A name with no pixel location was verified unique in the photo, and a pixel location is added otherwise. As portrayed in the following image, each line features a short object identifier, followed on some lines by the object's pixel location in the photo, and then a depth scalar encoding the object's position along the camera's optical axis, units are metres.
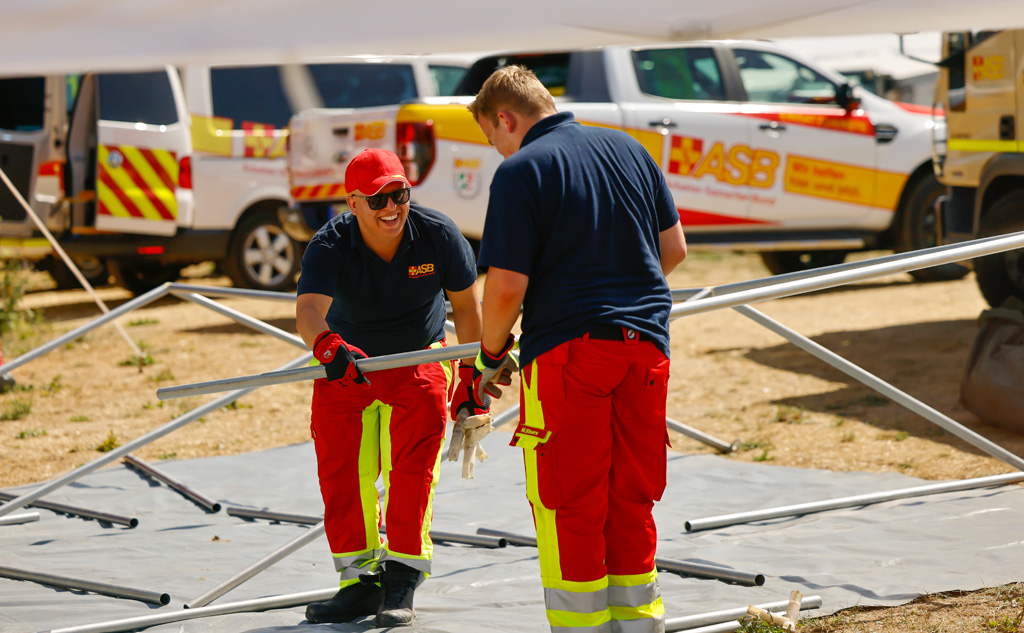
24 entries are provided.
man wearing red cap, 7.26
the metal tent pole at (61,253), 15.37
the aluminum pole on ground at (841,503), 9.26
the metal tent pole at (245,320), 10.21
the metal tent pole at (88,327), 10.49
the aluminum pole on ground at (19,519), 10.02
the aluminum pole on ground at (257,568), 7.55
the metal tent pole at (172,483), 10.34
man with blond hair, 5.76
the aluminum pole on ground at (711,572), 7.79
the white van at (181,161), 20.30
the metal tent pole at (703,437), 11.00
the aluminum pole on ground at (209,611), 7.15
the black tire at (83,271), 23.92
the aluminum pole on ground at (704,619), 6.88
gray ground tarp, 7.60
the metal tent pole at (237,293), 10.41
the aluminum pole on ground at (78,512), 9.91
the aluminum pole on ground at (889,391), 9.35
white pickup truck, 17.78
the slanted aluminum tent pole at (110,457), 8.18
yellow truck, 13.62
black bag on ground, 11.37
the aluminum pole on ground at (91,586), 7.79
